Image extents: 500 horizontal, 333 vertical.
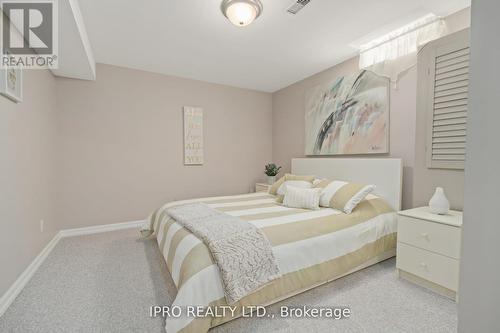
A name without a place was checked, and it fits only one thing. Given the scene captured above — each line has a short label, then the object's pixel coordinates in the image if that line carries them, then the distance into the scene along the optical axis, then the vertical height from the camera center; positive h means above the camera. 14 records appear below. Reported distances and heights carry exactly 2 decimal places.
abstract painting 2.81 +0.65
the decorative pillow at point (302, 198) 2.49 -0.41
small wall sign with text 3.93 +0.42
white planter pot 4.23 -0.34
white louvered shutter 2.04 +0.54
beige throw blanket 1.41 -0.62
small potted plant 4.22 -0.23
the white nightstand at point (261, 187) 4.05 -0.49
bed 1.39 -0.67
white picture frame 1.74 +0.59
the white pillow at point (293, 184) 2.96 -0.31
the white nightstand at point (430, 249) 1.73 -0.70
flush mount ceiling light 1.92 +1.30
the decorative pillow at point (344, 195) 2.36 -0.35
